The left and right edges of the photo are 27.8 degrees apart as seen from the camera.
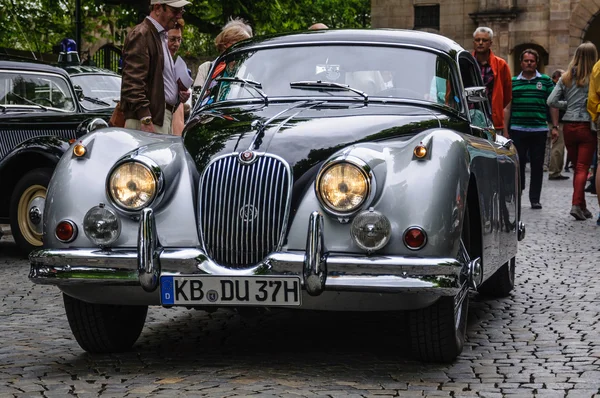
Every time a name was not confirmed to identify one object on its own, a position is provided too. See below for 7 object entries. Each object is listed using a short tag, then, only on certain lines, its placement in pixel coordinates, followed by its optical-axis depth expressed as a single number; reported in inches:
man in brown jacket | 337.1
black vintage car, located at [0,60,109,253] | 425.4
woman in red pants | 566.6
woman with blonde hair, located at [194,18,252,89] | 417.4
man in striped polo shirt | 619.2
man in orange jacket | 467.8
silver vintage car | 208.1
